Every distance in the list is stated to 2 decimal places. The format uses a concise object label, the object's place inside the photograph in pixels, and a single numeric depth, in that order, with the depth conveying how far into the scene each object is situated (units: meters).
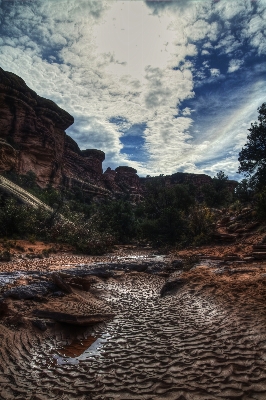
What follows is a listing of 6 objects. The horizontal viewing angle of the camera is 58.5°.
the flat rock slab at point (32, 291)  6.22
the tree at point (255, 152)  24.20
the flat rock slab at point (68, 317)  5.26
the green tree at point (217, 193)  40.56
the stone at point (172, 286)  8.12
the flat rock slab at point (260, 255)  9.94
